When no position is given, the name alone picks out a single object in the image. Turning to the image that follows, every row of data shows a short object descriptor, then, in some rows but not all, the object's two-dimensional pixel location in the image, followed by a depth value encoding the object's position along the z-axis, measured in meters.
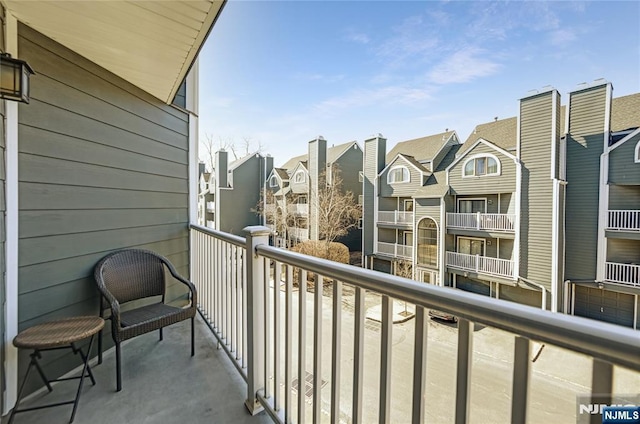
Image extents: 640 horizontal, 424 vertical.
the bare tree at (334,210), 13.66
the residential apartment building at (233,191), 16.36
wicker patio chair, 1.87
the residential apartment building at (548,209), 7.85
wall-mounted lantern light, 1.46
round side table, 1.48
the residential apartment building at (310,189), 14.34
